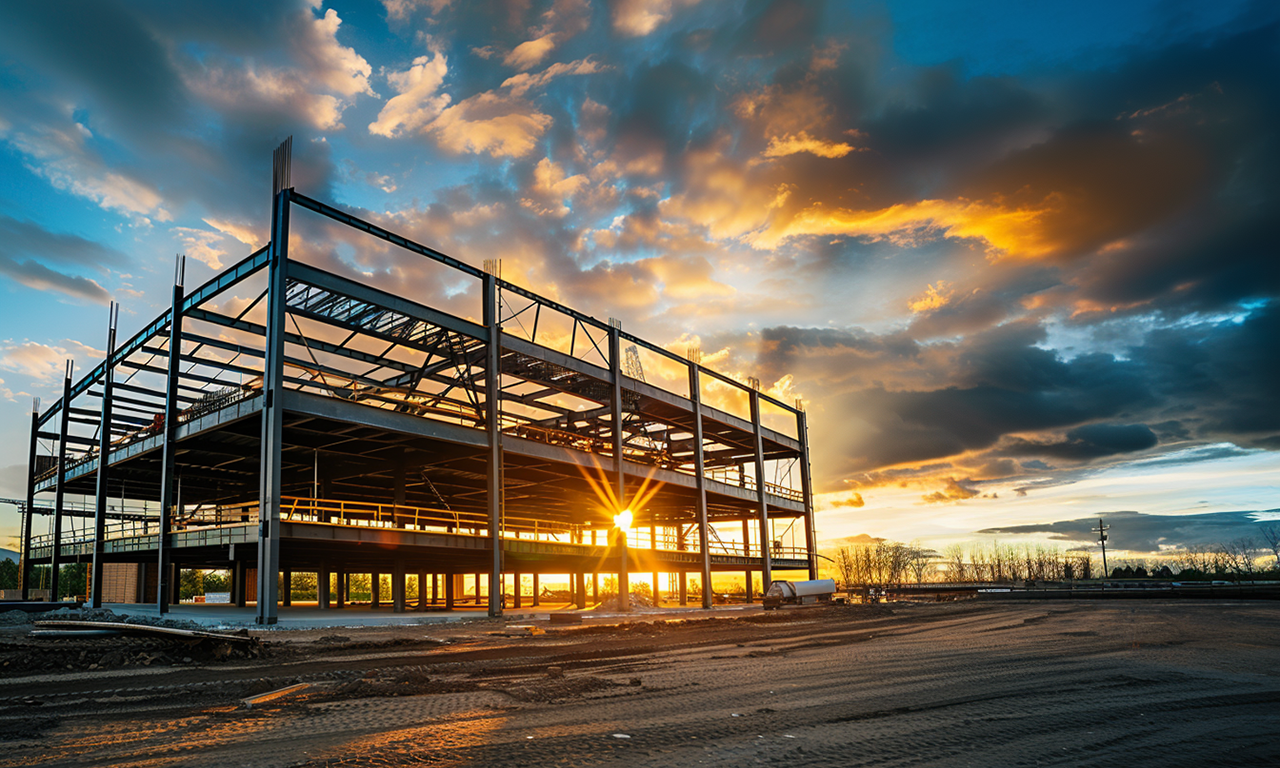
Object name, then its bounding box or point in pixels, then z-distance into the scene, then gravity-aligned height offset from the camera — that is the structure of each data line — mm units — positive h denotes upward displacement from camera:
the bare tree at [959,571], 123512 -11717
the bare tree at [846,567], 120288 -10105
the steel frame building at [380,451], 30016 +3857
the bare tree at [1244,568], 81938 -9292
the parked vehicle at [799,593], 47188 -5851
